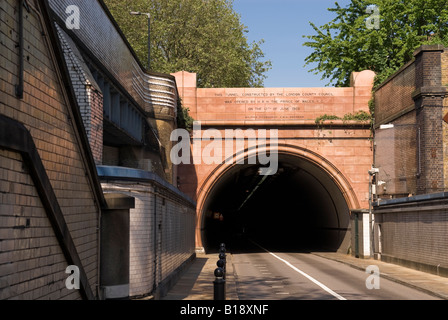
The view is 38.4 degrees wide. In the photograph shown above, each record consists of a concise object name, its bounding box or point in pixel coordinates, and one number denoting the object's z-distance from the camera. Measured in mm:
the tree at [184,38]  51344
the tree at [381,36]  40719
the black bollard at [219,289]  10711
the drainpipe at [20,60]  7242
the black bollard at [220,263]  12789
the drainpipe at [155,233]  14664
